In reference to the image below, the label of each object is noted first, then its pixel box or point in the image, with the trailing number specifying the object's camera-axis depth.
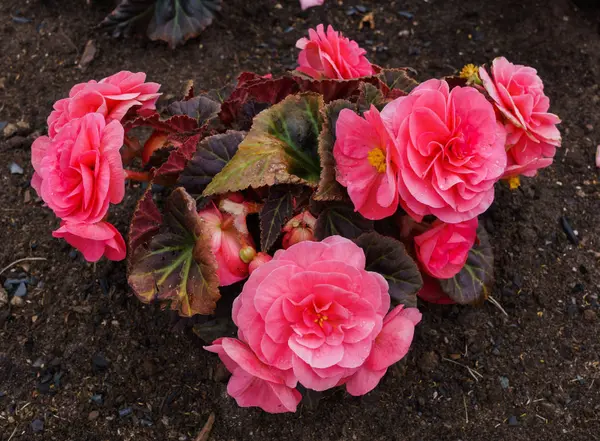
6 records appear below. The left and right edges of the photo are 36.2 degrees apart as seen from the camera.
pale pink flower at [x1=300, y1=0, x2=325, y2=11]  0.90
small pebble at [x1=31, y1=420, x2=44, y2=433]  0.65
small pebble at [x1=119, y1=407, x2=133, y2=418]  0.66
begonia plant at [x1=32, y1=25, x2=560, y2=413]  0.51
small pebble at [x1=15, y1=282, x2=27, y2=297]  0.71
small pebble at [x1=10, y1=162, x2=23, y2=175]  0.79
